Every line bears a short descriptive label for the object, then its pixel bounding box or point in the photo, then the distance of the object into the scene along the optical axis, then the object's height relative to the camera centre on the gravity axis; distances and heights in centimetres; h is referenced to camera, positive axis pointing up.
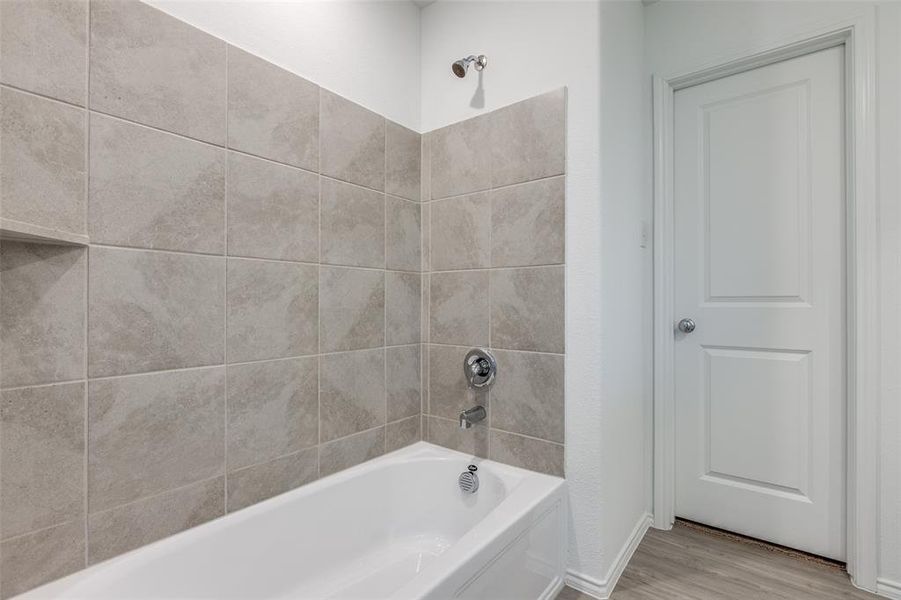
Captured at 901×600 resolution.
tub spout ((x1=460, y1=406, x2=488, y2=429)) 168 -47
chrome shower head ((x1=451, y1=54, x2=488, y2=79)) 170 +94
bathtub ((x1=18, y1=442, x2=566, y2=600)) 108 -75
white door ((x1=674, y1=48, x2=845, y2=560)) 167 -2
